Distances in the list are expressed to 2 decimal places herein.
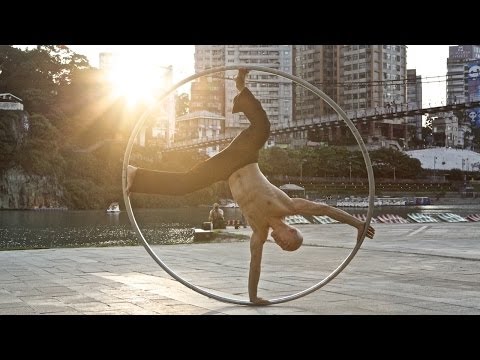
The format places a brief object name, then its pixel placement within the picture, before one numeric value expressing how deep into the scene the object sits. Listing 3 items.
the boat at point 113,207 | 31.81
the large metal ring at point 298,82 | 7.13
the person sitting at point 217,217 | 19.64
